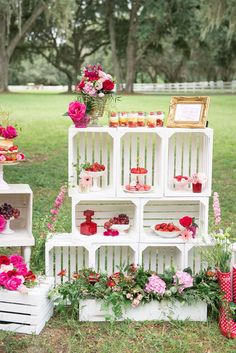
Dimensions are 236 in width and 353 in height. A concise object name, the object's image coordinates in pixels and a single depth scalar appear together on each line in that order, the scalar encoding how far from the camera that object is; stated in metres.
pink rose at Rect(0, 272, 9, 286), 3.82
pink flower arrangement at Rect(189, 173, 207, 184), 4.33
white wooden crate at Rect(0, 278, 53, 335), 3.73
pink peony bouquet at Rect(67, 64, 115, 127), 4.20
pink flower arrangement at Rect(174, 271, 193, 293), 3.97
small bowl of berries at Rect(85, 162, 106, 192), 4.35
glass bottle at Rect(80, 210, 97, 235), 4.36
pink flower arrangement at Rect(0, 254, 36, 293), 3.79
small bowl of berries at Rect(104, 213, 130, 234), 4.38
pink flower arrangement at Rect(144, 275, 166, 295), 3.93
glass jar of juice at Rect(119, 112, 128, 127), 4.34
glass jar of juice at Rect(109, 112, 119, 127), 4.30
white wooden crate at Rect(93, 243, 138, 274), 4.51
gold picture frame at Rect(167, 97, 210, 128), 4.32
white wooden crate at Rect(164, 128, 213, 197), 4.38
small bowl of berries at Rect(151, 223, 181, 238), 4.32
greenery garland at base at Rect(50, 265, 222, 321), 3.92
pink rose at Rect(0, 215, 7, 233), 4.31
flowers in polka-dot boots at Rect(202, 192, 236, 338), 3.77
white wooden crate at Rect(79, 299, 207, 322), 3.94
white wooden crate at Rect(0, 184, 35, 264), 4.24
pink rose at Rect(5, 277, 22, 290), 3.78
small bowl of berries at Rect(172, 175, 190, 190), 4.41
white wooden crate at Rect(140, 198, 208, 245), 4.70
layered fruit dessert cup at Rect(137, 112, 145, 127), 4.34
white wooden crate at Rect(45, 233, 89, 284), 4.30
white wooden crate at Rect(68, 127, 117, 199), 4.40
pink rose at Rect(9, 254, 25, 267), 4.03
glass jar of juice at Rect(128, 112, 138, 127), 4.33
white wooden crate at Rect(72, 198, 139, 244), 4.62
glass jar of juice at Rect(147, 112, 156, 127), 4.33
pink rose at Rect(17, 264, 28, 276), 3.93
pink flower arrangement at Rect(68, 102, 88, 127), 4.16
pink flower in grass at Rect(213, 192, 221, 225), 4.17
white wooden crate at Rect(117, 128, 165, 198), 4.30
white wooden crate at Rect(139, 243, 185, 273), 4.57
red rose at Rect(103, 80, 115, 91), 4.27
